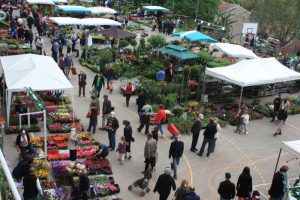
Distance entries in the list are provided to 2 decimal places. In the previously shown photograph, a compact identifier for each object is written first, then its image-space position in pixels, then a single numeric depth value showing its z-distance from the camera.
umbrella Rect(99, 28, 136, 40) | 25.58
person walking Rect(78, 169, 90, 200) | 10.48
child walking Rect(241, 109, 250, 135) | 16.97
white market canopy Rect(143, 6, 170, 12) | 43.69
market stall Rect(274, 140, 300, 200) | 11.39
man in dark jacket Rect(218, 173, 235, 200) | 10.50
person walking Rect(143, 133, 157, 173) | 12.16
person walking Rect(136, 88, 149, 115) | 17.00
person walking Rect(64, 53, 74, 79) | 21.40
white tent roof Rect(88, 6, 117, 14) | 35.88
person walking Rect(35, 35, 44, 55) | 24.36
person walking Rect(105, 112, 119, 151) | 13.87
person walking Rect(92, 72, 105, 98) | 18.69
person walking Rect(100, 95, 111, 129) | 15.54
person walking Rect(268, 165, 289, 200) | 11.17
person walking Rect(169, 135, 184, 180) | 12.33
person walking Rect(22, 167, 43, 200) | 9.48
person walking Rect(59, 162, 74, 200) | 10.47
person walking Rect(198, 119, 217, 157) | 14.09
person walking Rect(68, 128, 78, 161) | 12.67
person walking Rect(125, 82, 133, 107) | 18.45
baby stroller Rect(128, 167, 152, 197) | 11.68
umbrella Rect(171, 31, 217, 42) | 28.23
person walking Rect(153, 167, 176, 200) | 10.31
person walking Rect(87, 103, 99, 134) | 15.12
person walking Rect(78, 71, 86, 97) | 19.11
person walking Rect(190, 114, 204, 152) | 14.39
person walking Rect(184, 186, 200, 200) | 9.33
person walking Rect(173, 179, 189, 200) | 9.66
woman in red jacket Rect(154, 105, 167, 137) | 15.34
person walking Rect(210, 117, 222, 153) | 14.41
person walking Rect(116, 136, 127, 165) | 12.94
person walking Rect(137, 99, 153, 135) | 15.61
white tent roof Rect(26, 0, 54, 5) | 35.69
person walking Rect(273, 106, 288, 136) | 17.65
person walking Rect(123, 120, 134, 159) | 13.34
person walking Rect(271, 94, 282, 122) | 18.88
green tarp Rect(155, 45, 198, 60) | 23.29
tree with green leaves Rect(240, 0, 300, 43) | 43.72
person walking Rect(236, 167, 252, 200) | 10.98
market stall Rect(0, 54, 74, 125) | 14.63
